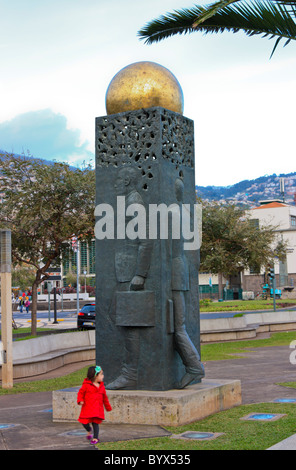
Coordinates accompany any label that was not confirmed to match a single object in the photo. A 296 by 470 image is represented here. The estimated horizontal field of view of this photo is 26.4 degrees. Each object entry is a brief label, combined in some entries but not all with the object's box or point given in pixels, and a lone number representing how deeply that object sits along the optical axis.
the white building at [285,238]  71.50
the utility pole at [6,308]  12.84
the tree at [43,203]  22.55
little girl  7.26
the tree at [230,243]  31.59
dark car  26.70
